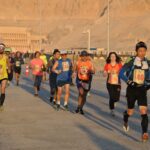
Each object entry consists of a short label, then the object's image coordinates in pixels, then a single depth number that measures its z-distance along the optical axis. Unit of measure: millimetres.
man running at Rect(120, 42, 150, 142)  9906
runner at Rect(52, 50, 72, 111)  14891
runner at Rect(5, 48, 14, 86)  16581
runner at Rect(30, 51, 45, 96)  19703
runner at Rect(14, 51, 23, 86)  26125
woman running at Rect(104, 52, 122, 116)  13844
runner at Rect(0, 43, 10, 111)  14410
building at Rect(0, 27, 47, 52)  168388
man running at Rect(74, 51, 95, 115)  14109
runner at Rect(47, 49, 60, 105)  16797
